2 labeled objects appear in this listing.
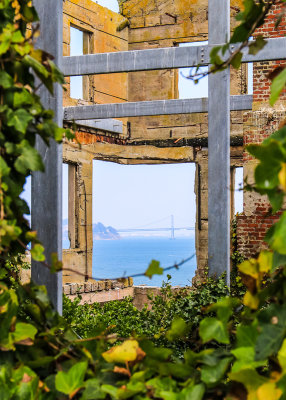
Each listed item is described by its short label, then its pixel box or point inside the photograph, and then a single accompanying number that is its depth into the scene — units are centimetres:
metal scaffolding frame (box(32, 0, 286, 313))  1077
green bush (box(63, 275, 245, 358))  1088
